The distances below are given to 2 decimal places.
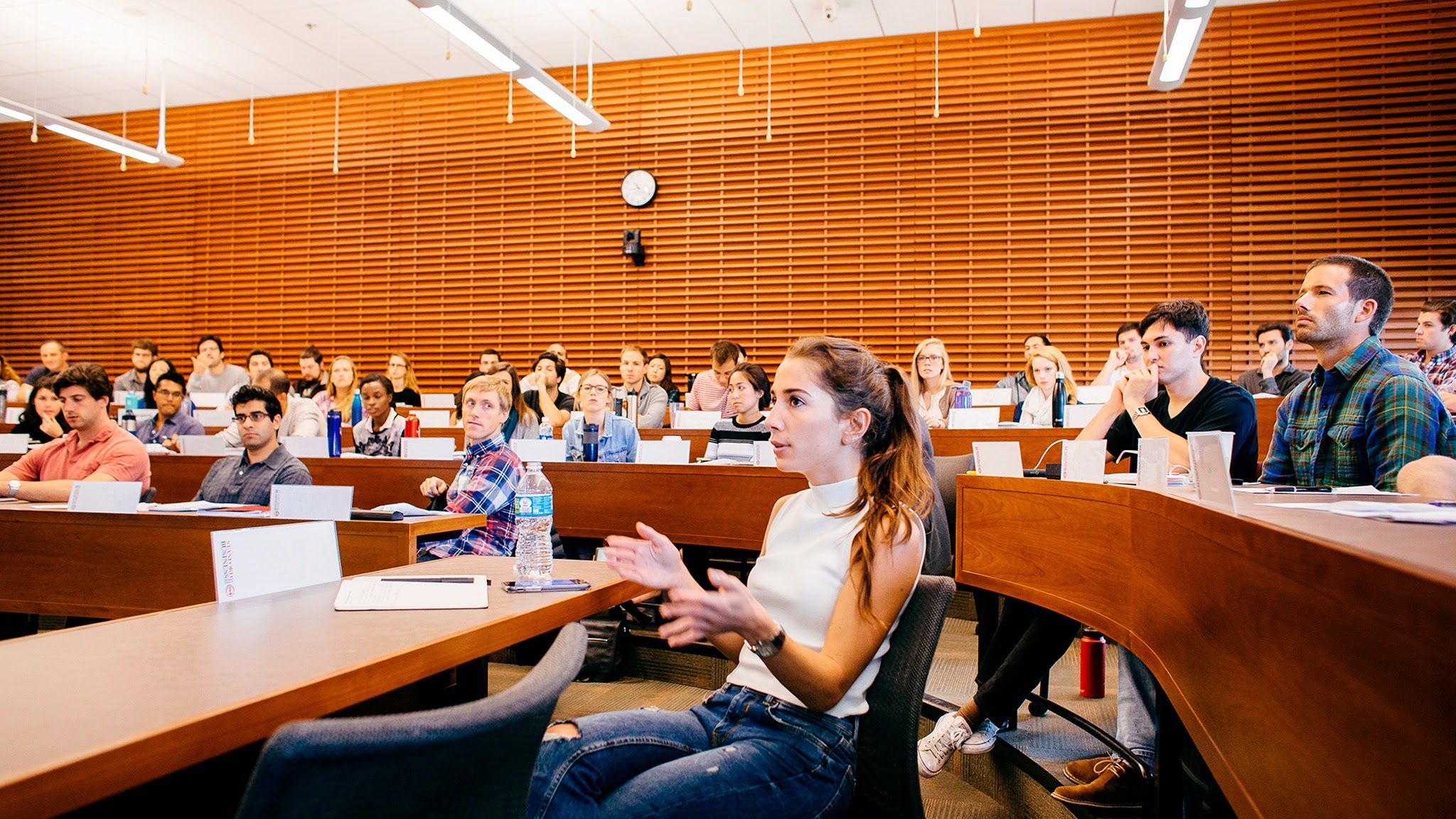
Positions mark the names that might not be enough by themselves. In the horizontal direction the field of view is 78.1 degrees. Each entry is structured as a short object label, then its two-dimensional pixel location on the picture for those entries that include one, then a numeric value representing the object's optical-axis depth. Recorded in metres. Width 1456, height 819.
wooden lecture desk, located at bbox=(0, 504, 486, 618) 2.46
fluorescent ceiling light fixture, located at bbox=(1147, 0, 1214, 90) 4.54
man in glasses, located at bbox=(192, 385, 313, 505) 3.64
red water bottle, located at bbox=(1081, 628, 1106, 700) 3.31
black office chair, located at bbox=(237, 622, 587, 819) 0.70
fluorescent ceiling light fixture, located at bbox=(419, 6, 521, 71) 5.22
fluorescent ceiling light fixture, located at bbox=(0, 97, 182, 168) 7.49
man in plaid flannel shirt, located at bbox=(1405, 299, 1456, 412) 5.09
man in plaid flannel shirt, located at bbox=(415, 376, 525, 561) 3.20
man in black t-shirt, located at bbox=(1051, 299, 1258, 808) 2.83
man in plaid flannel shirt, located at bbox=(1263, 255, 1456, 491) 2.25
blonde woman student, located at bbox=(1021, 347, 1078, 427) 5.60
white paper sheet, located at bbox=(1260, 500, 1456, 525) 1.05
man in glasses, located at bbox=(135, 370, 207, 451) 5.88
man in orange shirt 3.72
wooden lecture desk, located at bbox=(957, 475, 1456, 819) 0.59
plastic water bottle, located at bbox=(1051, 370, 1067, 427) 5.02
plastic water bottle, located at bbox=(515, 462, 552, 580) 1.96
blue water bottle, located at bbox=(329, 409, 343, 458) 5.00
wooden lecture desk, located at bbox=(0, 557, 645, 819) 0.89
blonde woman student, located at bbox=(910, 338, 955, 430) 5.72
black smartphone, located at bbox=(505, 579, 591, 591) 1.79
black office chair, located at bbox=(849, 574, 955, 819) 1.39
